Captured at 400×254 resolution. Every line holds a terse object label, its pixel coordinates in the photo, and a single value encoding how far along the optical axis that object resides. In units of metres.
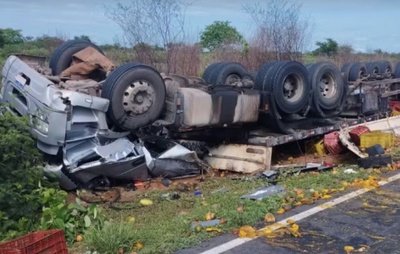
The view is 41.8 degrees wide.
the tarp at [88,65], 8.75
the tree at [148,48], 13.70
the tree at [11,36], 27.02
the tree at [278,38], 16.67
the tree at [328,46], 34.47
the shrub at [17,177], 5.46
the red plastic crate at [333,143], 9.44
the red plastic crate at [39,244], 4.20
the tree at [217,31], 28.69
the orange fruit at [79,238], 5.26
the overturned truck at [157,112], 7.45
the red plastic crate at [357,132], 9.27
